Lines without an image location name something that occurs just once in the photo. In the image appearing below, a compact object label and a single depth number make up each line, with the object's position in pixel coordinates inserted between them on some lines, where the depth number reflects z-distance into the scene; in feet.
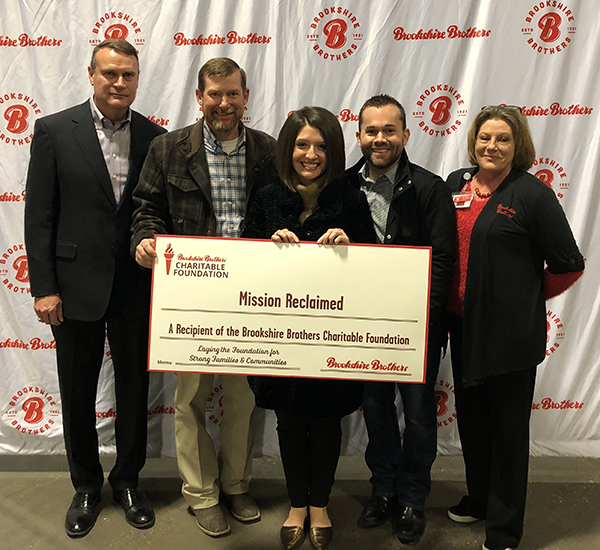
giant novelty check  4.67
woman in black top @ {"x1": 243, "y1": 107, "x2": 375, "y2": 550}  4.78
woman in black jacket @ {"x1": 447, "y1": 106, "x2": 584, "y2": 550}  4.88
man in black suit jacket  5.61
